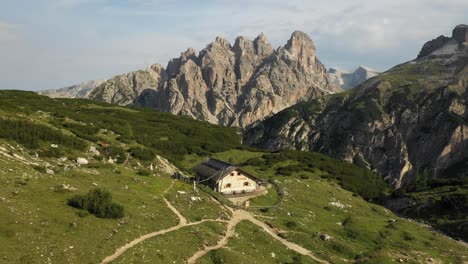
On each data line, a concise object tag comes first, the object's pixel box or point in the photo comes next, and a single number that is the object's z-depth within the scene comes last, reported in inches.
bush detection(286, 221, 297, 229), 2228.7
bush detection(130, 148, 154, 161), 2940.5
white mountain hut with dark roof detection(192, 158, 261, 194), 2883.9
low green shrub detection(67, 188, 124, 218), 1560.0
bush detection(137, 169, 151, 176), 2463.0
